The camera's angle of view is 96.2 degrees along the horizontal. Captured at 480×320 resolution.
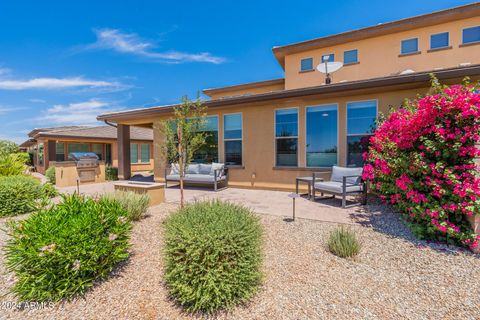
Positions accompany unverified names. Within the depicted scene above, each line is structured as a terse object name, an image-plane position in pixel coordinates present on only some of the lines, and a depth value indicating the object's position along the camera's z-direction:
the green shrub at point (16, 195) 5.48
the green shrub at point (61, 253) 2.35
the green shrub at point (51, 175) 10.67
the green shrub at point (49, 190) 6.55
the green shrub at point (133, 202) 4.49
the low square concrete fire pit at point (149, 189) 5.80
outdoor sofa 8.09
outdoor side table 6.51
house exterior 6.70
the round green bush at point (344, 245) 3.21
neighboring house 14.15
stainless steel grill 10.55
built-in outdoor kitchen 10.05
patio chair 5.57
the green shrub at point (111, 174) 11.65
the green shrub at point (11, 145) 20.67
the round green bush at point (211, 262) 2.20
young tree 5.02
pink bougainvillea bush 3.29
